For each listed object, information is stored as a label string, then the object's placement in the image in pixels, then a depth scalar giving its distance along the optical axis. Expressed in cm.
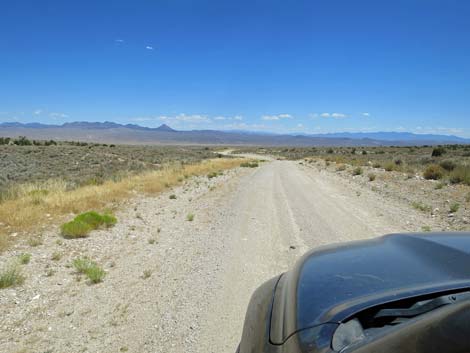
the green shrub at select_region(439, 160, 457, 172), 1794
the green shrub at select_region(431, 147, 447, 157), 3400
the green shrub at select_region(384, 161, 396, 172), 2085
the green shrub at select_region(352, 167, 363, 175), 2011
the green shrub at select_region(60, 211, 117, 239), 723
